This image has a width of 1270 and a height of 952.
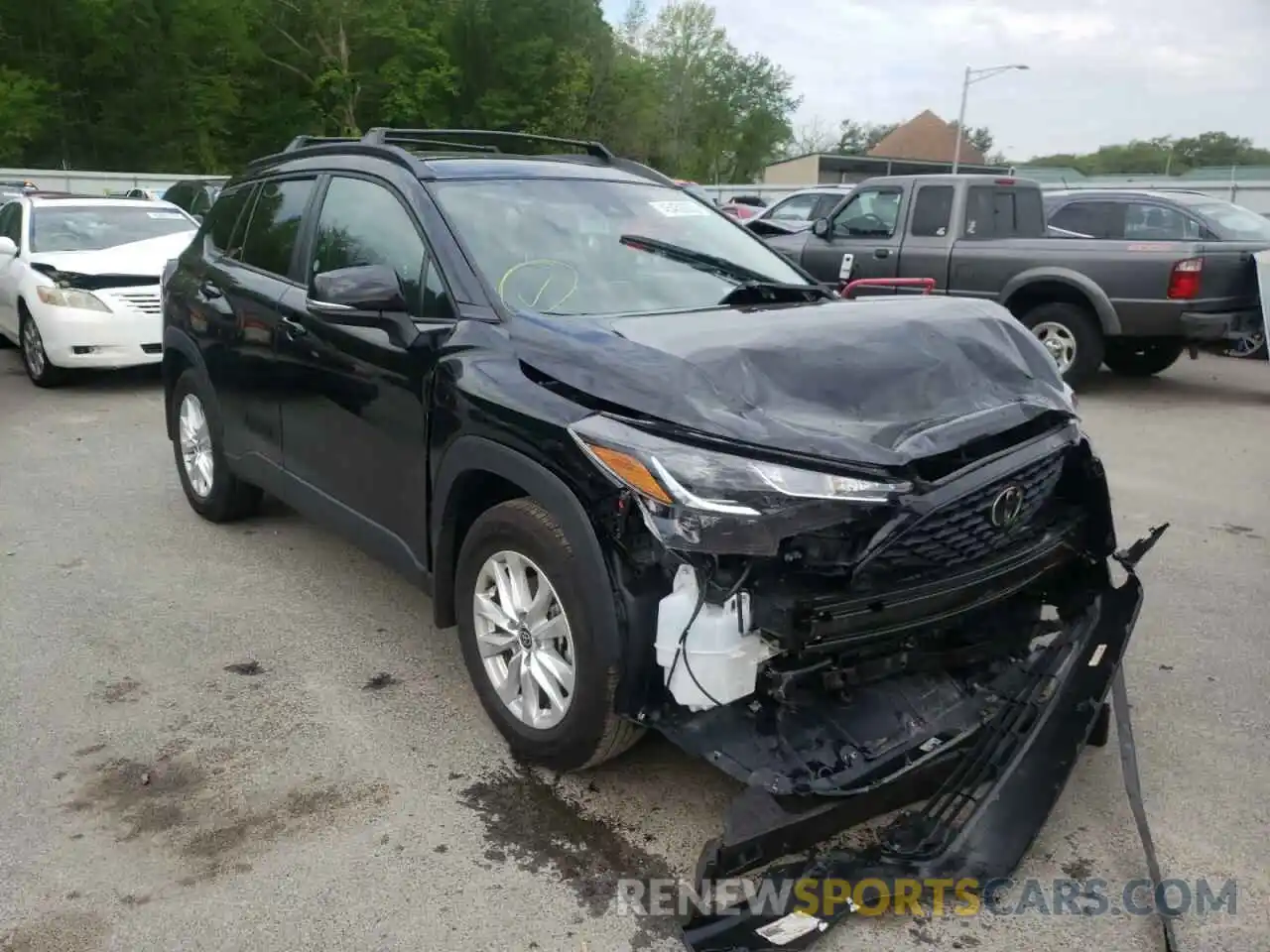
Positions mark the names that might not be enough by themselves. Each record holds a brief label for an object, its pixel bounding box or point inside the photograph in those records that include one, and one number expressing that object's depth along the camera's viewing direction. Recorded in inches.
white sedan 366.6
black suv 105.7
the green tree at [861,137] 3667.8
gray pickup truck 360.2
